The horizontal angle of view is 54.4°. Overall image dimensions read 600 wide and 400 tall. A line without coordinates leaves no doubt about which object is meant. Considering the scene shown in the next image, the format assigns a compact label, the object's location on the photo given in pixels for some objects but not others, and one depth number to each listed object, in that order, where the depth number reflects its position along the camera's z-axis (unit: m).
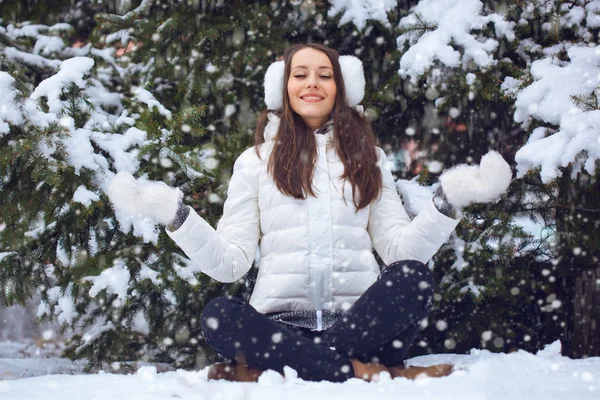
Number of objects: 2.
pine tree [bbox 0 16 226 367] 3.14
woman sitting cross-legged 2.56
